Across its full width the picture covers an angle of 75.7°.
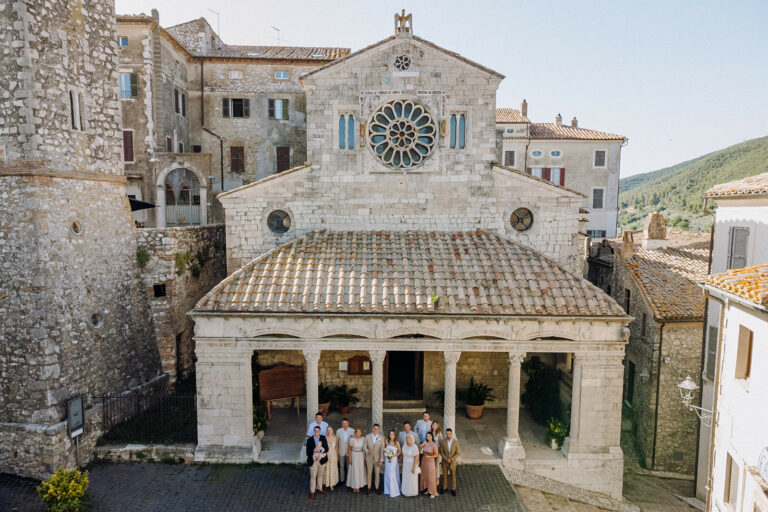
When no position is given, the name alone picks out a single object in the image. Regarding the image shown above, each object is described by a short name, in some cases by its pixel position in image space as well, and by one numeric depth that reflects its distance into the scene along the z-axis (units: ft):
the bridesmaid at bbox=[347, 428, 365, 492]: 38.05
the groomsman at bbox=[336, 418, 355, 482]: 38.68
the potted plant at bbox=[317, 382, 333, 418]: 51.29
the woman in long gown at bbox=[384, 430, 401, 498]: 37.50
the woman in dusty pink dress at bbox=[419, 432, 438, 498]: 37.70
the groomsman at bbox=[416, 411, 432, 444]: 39.42
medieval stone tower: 39.78
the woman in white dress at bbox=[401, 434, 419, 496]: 37.52
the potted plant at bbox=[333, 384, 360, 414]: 52.34
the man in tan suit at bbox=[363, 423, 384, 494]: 38.09
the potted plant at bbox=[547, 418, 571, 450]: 44.52
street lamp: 42.32
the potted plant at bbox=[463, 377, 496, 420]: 51.16
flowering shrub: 34.50
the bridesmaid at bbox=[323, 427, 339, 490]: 37.81
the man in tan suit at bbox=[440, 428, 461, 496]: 38.04
